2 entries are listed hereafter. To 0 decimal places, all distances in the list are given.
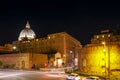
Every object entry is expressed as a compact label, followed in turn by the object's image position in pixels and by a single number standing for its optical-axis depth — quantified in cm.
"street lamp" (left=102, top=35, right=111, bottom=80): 1833
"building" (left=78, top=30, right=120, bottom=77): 1879
